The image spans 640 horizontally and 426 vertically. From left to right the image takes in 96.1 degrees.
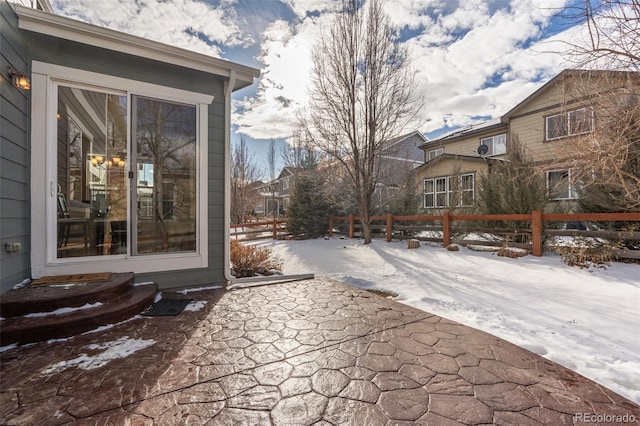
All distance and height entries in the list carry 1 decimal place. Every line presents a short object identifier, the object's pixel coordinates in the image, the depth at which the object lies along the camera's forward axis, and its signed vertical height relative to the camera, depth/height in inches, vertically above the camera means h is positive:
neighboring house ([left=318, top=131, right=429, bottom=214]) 350.0 +44.1
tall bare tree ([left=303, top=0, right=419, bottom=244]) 330.0 +144.5
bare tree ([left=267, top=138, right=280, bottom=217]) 850.3 +162.2
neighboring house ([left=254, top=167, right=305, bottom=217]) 999.6 +67.3
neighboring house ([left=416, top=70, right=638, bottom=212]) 401.4 +118.1
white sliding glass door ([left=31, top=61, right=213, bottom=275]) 128.3 +20.3
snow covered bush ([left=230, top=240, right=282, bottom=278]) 199.3 -34.6
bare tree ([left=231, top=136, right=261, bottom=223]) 610.5 +76.4
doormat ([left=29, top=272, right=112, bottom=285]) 120.9 -28.0
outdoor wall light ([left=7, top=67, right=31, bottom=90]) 110.7 +53.2
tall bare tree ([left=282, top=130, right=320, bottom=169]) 484.9 +134.6
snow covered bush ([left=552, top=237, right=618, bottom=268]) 198.8 -28.1
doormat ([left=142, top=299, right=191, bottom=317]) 122.5 -42.1
